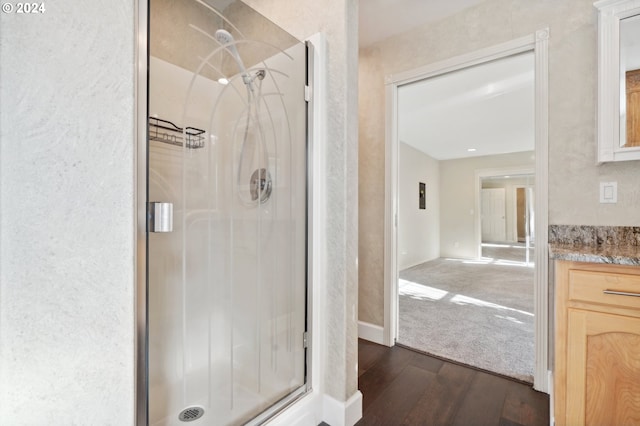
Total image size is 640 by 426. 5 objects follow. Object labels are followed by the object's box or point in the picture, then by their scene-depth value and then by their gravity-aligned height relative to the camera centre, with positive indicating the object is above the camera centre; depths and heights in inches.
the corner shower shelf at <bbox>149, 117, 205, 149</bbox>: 40.1 +11.8
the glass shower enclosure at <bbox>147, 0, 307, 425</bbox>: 42.7 -0.1
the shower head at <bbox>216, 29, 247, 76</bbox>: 47.7 +28.3
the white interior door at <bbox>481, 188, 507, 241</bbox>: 316.5 -1.4
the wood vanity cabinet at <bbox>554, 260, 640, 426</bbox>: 44.9 -20.9
